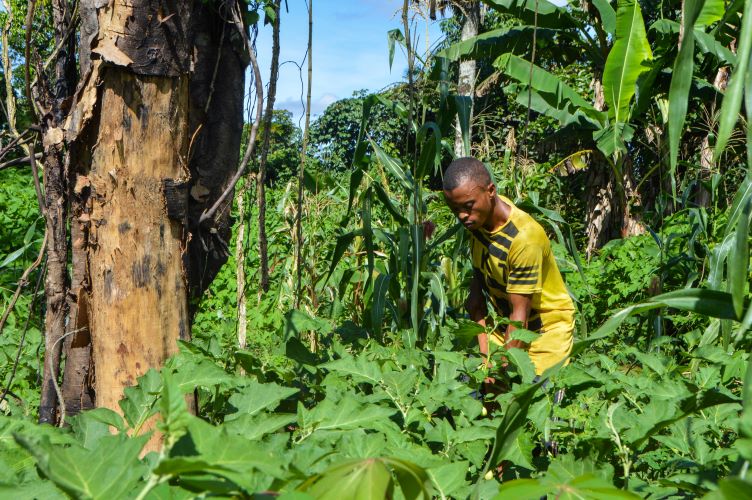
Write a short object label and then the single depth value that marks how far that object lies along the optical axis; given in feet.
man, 10.77
